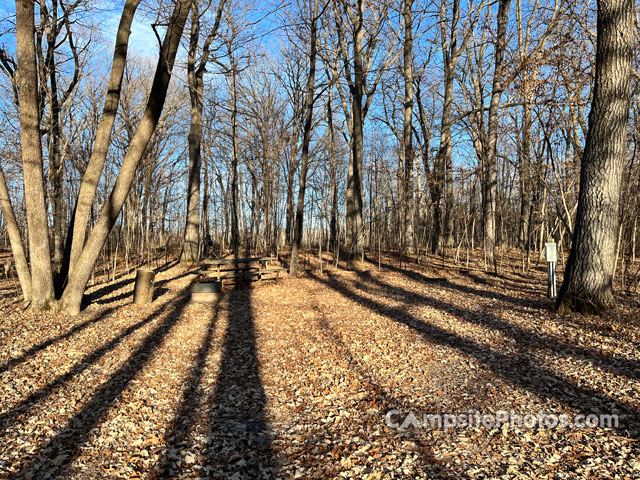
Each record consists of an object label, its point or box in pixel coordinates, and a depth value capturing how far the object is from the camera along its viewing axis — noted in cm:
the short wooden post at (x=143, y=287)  816
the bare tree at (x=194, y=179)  1459
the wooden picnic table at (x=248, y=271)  1012
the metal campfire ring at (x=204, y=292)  890
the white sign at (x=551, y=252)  753
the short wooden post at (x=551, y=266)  746
